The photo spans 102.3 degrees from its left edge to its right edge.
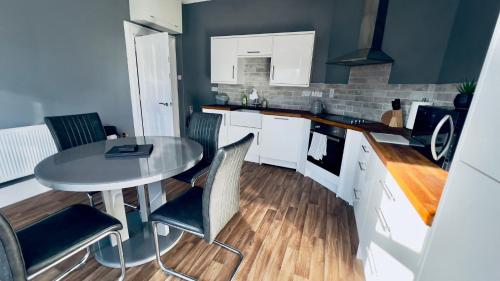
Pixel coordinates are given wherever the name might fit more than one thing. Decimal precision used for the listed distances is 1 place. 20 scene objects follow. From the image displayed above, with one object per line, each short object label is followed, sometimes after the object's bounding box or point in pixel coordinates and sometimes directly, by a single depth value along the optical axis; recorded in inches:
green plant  53.9
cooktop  95.8
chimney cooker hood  86.8
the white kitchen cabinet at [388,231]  31.3
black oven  92.4
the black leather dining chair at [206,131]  80.4
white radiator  76.6
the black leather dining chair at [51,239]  30.4
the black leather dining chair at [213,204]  40.4
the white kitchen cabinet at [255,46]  123.1
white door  118.4
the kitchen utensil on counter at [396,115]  85.6
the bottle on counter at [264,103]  143.5
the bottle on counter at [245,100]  146.3
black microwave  40.6
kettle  118.3
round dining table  40.8
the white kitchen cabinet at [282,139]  118.1
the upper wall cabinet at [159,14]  119.7
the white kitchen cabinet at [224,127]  134.7
